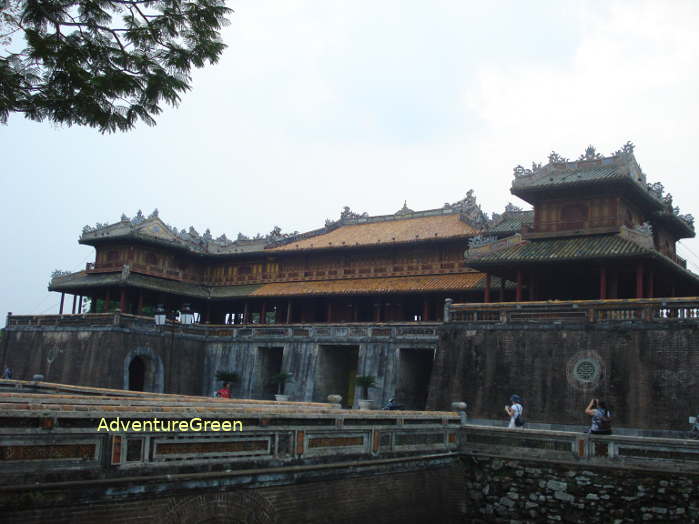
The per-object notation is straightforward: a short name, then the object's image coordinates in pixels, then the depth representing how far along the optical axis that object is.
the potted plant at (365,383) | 29.84
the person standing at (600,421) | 16.20
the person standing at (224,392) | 25.66
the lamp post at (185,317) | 30.81
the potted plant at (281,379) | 32.49
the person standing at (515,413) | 18.75
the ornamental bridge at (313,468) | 8.91
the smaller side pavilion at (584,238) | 26.41
